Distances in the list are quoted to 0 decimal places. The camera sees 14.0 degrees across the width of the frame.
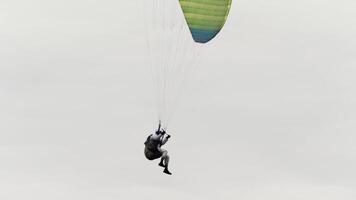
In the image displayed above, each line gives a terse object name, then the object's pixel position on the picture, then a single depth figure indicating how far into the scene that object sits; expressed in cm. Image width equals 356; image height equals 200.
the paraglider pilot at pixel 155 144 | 5856
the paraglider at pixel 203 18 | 5909
